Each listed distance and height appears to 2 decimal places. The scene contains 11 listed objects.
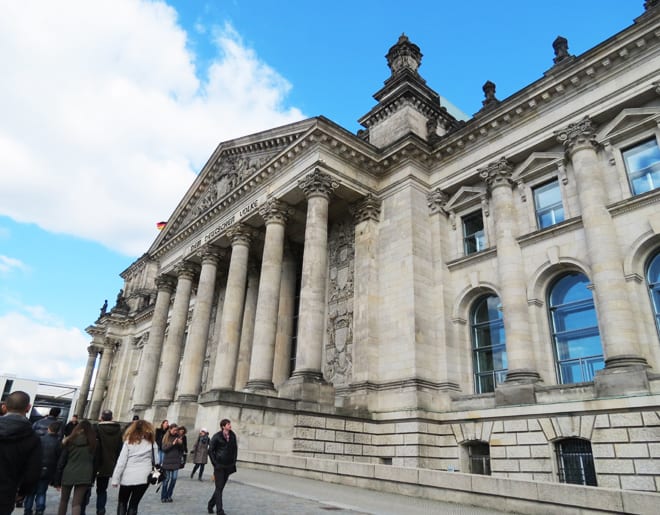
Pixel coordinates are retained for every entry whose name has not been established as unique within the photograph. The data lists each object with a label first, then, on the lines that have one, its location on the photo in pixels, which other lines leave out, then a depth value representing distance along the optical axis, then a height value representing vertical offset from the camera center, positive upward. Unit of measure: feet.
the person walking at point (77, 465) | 24.11 -0.99
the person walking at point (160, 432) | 44.70 +1.36
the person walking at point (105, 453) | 25.67 -0.37
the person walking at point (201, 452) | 44.80 -0.18
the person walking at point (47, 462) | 27.07 -1.00
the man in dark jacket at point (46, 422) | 28.33 +1.08
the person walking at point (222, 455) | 28.55 -0.25
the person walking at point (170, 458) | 33.44 -0.66
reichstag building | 52.90 +22.40
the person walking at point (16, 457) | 15.31 -0.49
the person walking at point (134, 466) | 22.90 -0.83
